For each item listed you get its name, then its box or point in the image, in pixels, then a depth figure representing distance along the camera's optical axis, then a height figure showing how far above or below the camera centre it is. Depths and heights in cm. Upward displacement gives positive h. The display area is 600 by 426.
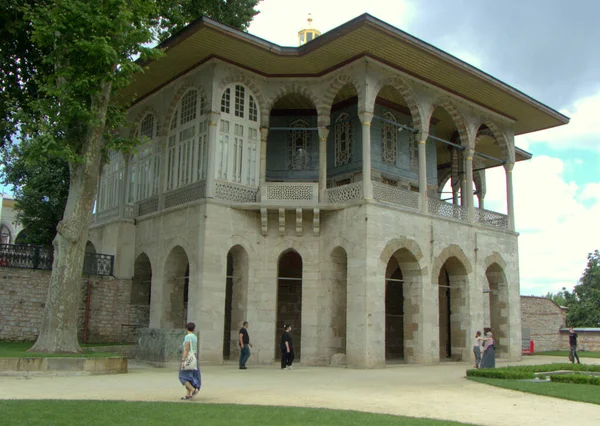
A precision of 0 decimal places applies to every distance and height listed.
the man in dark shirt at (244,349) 1605 -93
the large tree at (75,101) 1396 +515
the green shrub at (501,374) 1329 -122
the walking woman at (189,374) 941 -95
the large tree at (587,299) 3862 +151
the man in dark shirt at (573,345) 1944 -79
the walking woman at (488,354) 1540 -90
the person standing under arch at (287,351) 1638 -98
